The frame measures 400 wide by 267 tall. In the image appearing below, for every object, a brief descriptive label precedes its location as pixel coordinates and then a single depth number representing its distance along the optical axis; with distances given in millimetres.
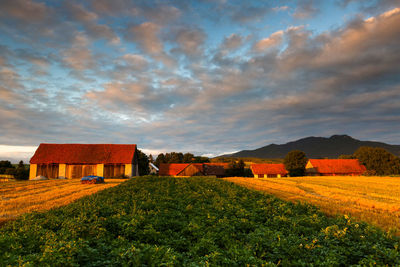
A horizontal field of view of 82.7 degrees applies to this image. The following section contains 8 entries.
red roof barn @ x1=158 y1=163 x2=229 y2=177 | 65938
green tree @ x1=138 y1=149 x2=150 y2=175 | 67000
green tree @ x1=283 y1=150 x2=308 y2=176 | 74938
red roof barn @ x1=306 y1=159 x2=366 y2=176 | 72688
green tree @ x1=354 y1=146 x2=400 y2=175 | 68188
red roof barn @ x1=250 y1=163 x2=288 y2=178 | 75125
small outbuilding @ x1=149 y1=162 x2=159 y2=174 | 84462
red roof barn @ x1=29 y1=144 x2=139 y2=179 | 49188
